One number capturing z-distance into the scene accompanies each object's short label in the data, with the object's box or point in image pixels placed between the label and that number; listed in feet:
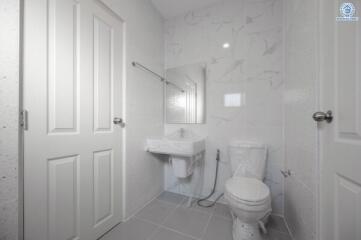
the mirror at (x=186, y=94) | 5.99
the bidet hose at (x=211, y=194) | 5.52
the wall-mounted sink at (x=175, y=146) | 4.77
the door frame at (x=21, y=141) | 2.39
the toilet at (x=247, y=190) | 3.23
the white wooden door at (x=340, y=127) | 1.84
